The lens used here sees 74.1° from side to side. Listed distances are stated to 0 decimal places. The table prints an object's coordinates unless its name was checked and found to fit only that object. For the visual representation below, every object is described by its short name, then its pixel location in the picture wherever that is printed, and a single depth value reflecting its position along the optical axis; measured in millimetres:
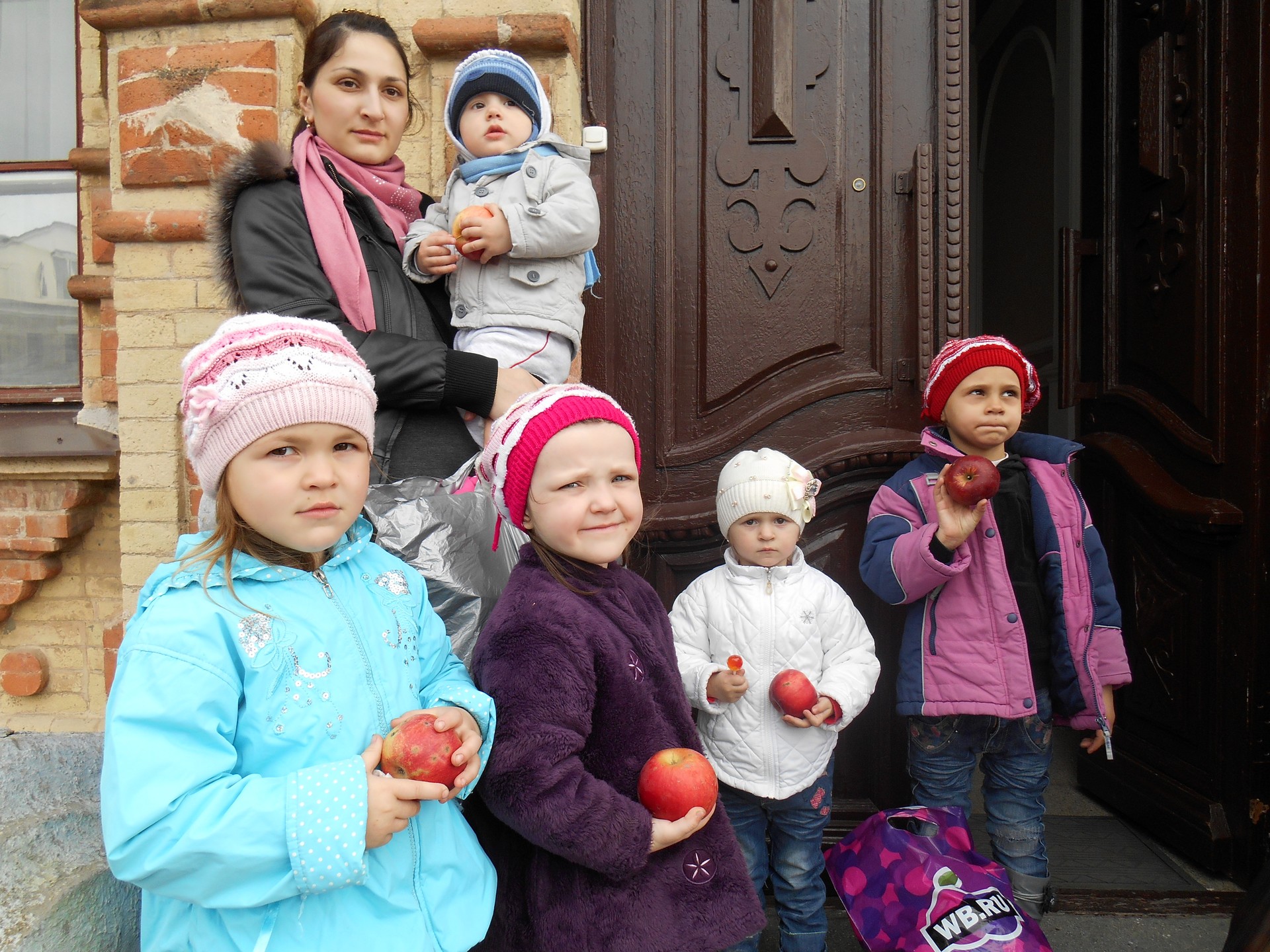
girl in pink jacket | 2547
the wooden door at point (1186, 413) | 2977
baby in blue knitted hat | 2025
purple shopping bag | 2082
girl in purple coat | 1443
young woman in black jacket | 1855
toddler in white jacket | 2326
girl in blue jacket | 1162
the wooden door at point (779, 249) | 3049
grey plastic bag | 1764
